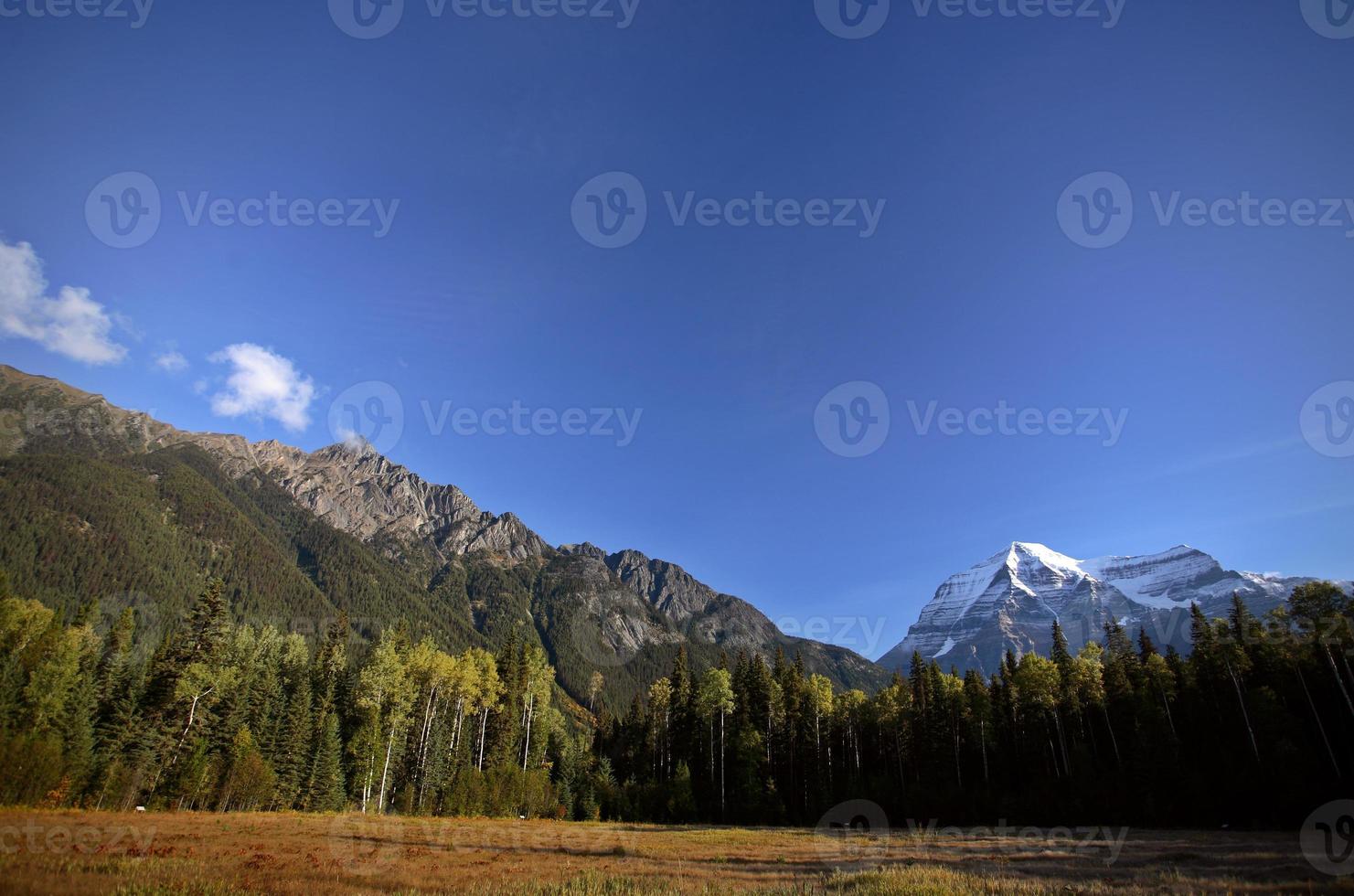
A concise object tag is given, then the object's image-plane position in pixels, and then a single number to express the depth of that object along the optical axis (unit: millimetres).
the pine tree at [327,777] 53656
